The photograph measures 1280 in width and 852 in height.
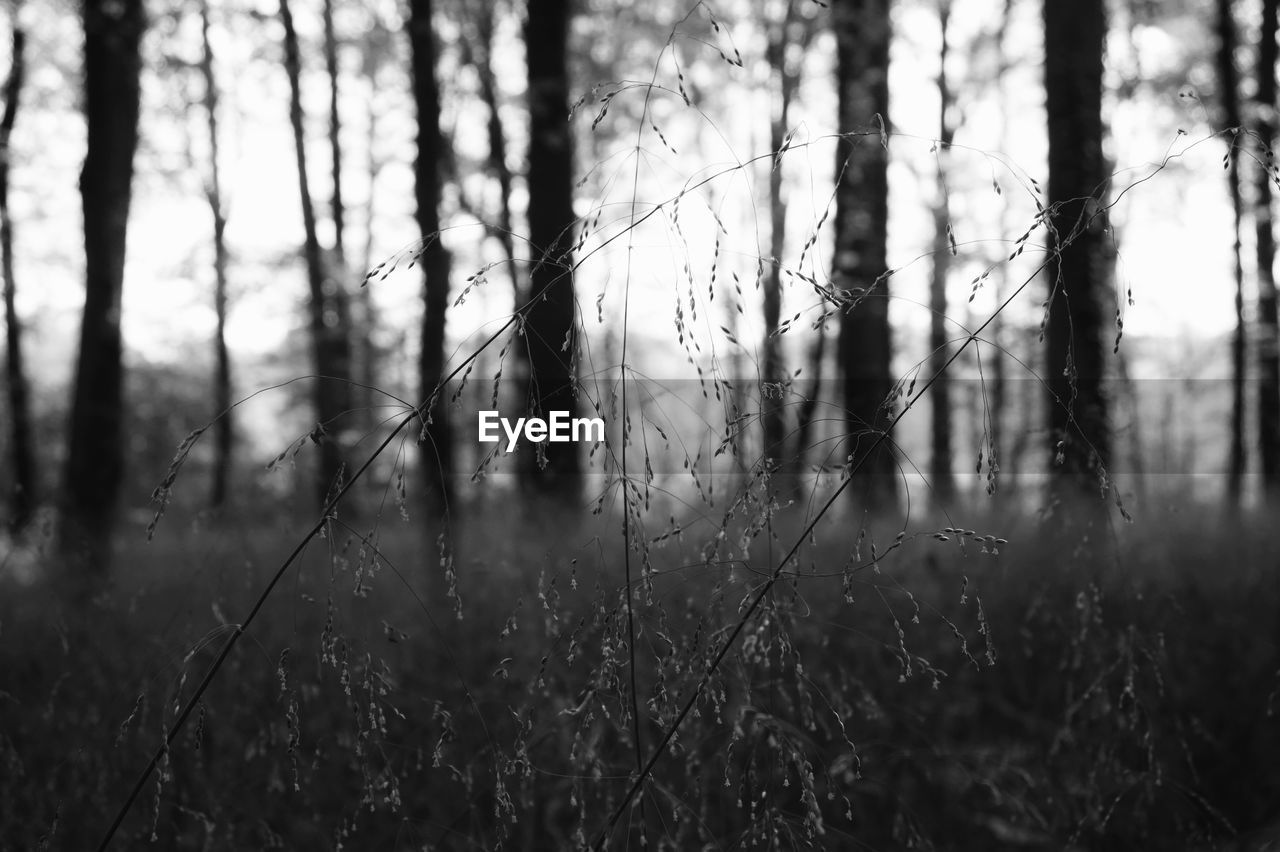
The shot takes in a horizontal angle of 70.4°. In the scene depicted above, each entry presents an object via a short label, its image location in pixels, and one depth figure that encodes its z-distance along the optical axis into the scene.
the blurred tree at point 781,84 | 11.69
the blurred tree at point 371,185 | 12.22
